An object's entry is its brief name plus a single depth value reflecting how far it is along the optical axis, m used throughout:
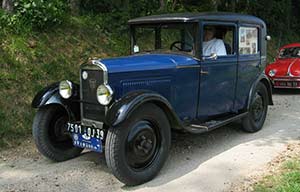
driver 6.16
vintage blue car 4.94
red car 11.30
